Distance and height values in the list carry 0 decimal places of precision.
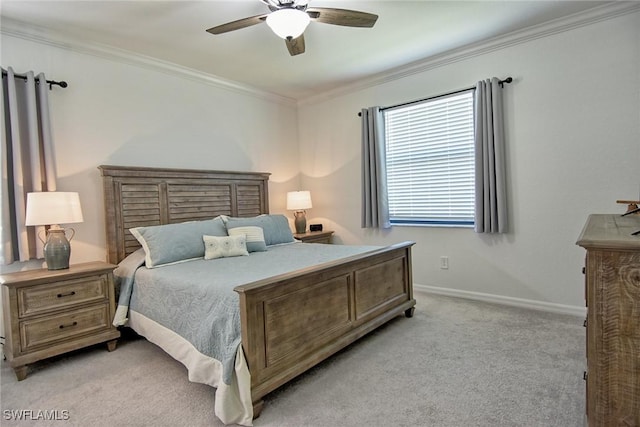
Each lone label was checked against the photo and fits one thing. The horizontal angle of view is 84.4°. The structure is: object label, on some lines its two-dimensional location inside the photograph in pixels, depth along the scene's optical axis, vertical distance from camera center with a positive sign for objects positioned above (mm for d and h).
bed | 1845 -605
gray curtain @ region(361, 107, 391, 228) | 4266 +344
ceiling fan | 2162 +1190
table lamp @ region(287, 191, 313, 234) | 4613 -46
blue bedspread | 1925 -551
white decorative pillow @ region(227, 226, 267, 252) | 3385 -331
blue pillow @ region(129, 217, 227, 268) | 2879 -304
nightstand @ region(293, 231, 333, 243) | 4391 -457
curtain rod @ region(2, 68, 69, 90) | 2808 +1054
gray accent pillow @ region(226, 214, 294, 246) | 3623 -248
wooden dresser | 1132 -462
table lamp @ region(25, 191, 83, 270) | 2514 -44
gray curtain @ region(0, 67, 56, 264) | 2625 +424
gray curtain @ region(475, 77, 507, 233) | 3396 +341
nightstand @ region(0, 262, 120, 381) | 2312 -711
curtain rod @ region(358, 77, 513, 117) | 3360 +1083
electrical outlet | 3922 -748
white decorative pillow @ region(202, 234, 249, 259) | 3080 -380
